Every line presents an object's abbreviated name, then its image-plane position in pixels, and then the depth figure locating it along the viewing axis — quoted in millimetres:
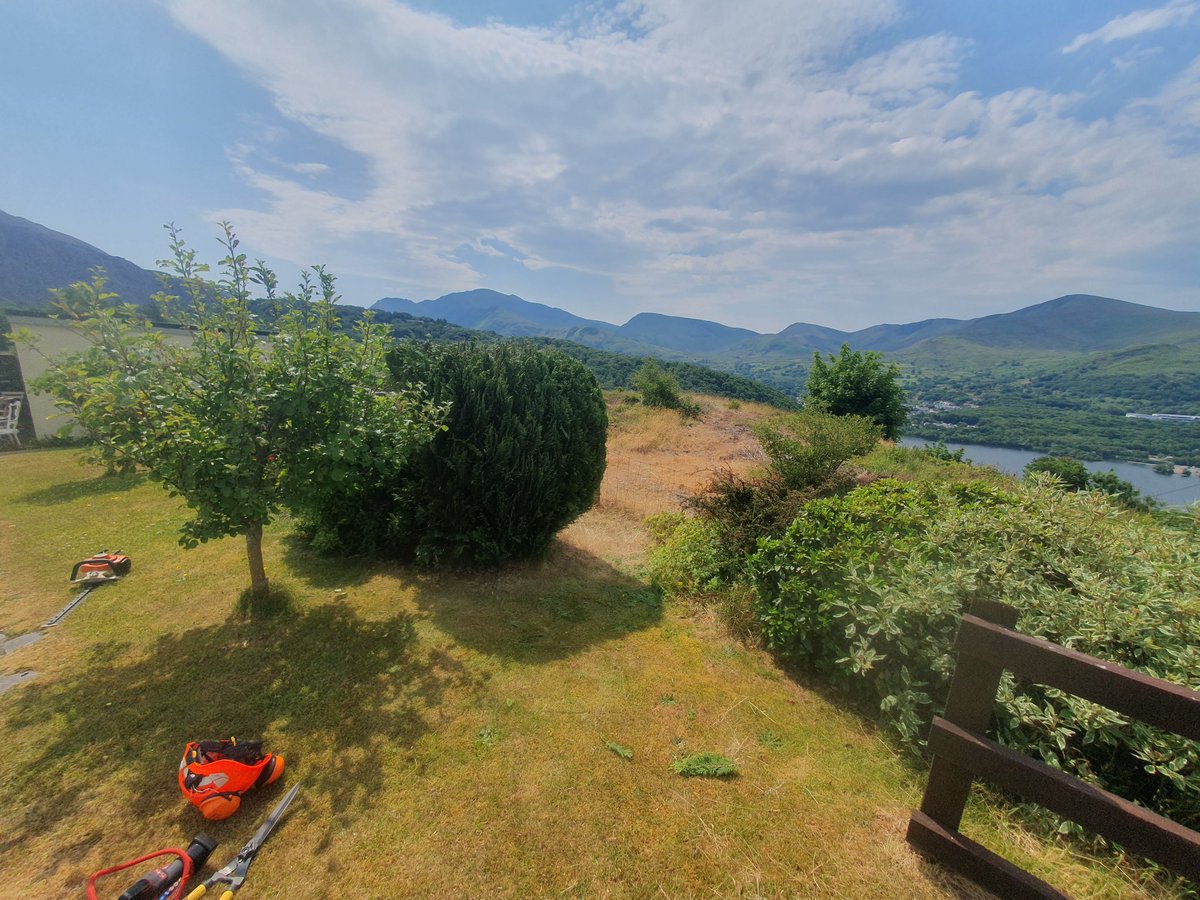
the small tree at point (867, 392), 17344
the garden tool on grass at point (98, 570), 4934
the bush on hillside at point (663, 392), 24750
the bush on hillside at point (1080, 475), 11943
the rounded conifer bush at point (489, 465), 5059
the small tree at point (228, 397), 3438
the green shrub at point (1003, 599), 2482
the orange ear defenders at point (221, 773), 2477
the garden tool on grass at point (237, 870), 2123
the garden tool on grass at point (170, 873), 2023
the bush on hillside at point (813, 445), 6988
